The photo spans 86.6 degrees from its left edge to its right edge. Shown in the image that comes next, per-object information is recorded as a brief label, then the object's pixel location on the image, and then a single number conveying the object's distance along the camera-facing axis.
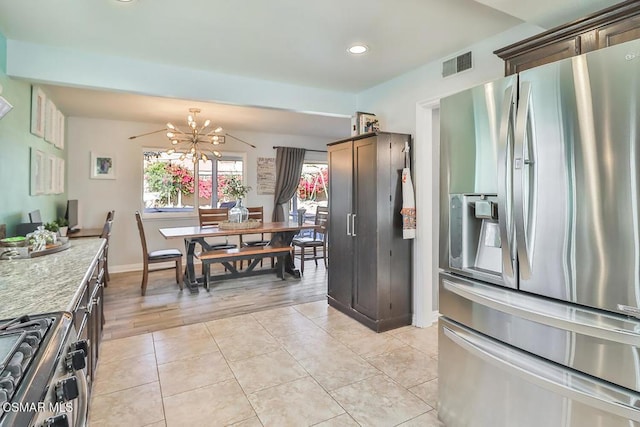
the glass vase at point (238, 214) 5.05
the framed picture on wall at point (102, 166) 5.50
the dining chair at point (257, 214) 5.87
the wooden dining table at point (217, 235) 4.52
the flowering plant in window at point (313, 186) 7.65
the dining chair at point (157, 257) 4.45
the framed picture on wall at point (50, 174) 3.76
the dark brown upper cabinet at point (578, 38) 1.48
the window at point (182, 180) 6.02
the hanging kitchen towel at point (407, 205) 3.23
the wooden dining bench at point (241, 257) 4.71
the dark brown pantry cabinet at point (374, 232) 3.26
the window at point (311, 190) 7.54
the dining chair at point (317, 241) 5.70
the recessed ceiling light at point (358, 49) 2.70
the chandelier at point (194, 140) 4.78
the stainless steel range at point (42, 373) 0.75
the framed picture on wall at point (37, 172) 3.23
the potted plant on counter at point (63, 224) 3.75
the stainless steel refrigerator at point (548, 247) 1.21
